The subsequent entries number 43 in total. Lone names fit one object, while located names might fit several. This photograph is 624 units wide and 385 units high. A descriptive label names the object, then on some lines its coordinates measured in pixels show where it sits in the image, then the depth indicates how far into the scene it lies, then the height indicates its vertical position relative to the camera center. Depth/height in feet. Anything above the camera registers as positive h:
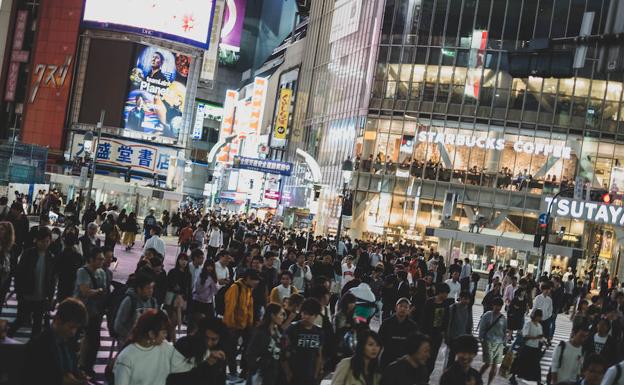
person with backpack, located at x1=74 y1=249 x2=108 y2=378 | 36.78 -5.53
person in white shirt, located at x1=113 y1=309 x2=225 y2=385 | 22.41 -4.44
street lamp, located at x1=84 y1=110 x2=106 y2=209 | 124.72 +4.10
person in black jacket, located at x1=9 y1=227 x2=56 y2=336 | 41.39 -5.40
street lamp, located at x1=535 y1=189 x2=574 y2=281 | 118.99 +0.16
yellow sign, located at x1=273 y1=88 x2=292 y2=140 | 282.97 +24.24
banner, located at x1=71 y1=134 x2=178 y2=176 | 230.89 +4.04
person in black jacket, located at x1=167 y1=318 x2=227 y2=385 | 23.25 -4.41
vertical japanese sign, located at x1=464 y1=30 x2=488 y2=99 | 195.31 +33.94
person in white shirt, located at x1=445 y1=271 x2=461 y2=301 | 62.23 -4.16
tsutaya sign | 127.65 +4.29
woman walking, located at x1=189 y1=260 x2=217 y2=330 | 46.47 -5.27
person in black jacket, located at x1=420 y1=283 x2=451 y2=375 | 46.01 -4.86
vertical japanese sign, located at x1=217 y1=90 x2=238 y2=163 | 386.73 +30.63
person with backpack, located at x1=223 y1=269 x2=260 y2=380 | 40.70 -5.17
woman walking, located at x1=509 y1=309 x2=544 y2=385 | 50.06 -6.44
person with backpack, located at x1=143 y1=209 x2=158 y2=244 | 119.49 -6.14
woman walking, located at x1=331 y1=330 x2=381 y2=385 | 26.04 -4.46
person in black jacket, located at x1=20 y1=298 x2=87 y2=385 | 19.39 -4.17
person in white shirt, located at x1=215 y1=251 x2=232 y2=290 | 49.86 -4.43
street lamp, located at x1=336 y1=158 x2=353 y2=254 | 121.70 +4.57
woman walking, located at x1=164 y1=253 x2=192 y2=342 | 42.08 -5.10
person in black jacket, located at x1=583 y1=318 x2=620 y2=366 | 43.39 -4.75
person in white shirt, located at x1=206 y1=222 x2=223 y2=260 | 106.22 -6.64
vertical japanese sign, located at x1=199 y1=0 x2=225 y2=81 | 272.02 +39.48
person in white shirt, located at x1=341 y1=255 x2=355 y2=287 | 68.83 -4.94
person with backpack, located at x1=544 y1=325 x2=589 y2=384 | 38.42 -4.97
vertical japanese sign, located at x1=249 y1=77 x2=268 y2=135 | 336.49 +30.95
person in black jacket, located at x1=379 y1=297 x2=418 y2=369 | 35.55 -4.63
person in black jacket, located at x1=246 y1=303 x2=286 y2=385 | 31.07 -5.34
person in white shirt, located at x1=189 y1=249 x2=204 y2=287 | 47.62 -4.26
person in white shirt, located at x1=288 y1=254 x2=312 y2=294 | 57.26 -4.77
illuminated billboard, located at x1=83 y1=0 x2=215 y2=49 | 237.25 +39.93
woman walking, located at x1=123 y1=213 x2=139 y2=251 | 116.91 -7.61
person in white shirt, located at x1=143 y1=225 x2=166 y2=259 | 65.92 -4.89
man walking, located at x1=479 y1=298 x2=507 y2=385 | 47.26 -5.50
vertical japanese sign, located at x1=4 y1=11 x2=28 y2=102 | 265.13 +27.60
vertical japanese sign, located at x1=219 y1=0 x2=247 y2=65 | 400.26 +71.07
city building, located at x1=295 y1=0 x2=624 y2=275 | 186.80 +19.87
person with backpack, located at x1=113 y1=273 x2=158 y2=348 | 33.12 -4.74
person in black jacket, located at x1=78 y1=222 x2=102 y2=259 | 57.62 -4.74
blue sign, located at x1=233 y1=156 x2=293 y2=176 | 204.54 +5.64
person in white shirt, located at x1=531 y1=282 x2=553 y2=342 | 63.36 -4.55
